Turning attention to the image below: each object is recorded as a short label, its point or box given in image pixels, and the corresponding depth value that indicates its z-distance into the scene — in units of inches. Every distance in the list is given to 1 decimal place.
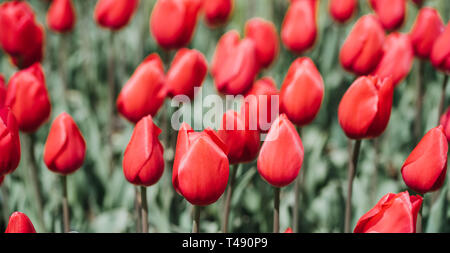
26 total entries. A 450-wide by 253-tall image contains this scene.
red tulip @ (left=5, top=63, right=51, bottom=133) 54.4
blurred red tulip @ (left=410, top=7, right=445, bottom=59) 60.0
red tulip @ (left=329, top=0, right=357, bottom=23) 67.9
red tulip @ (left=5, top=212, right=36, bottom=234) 48.4
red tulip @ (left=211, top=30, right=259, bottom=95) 57.7
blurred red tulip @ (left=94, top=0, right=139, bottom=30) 64.5
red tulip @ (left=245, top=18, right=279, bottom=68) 63.2
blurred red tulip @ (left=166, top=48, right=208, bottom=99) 56.8
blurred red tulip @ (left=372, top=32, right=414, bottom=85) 57.1
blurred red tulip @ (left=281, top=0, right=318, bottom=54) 62.7
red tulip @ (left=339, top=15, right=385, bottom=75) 57.2
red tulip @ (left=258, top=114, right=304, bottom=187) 50.2
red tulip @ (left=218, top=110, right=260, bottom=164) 51.1
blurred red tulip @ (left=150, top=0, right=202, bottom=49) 60.9
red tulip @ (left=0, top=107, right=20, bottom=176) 50.1
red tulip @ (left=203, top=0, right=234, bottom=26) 69.3
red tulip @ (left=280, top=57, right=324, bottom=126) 53.3
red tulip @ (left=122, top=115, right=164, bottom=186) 50.9
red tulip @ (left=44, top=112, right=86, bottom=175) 52.9
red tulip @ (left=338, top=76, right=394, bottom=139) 51.9
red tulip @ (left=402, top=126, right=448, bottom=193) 50.4
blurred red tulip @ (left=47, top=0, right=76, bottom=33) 68.1
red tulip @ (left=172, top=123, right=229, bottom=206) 48.8
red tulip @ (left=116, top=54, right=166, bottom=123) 55.5
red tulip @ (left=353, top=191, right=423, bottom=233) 47.8
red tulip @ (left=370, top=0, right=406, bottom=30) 64.6
